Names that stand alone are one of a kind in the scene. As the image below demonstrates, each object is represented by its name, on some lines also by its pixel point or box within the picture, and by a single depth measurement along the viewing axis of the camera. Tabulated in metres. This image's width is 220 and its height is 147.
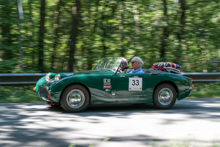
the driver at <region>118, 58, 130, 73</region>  6.79
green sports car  6.23
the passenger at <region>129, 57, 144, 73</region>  6.98
